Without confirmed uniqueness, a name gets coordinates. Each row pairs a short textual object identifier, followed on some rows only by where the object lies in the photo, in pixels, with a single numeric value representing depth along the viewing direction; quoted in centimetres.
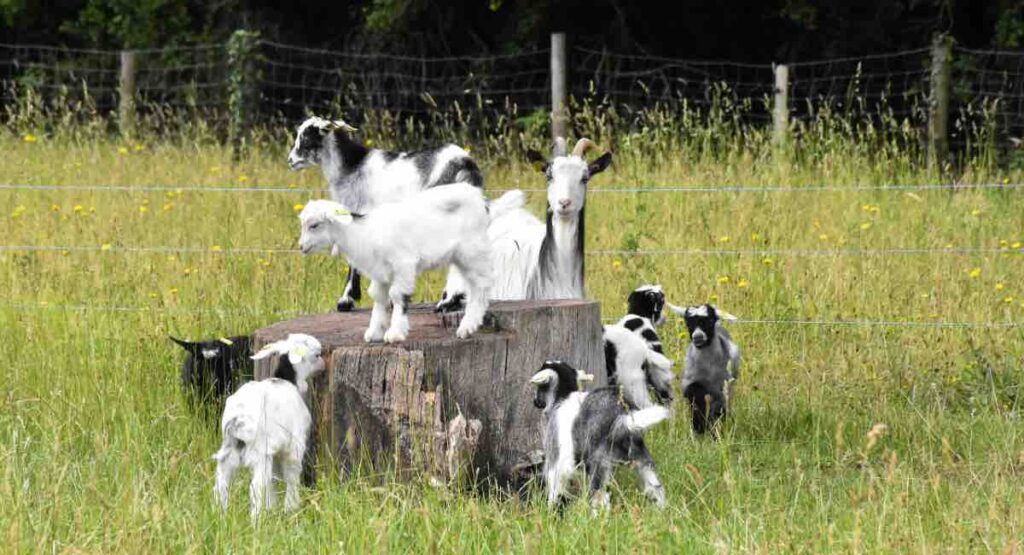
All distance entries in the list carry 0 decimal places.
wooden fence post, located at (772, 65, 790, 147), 2417
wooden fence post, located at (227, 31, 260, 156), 2887
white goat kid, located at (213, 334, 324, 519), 976
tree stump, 1072
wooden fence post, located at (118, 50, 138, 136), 2825
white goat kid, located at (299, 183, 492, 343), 1034
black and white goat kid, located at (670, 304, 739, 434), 1331
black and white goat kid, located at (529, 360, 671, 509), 1021
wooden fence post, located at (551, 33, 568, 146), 2405
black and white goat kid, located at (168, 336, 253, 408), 1301
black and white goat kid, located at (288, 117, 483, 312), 1200
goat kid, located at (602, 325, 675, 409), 1284
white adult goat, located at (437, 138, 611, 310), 1286
